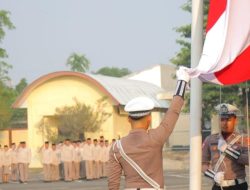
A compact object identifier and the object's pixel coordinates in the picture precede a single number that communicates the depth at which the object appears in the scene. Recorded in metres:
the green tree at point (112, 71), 99.81
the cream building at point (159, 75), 48.72
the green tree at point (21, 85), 69.06
